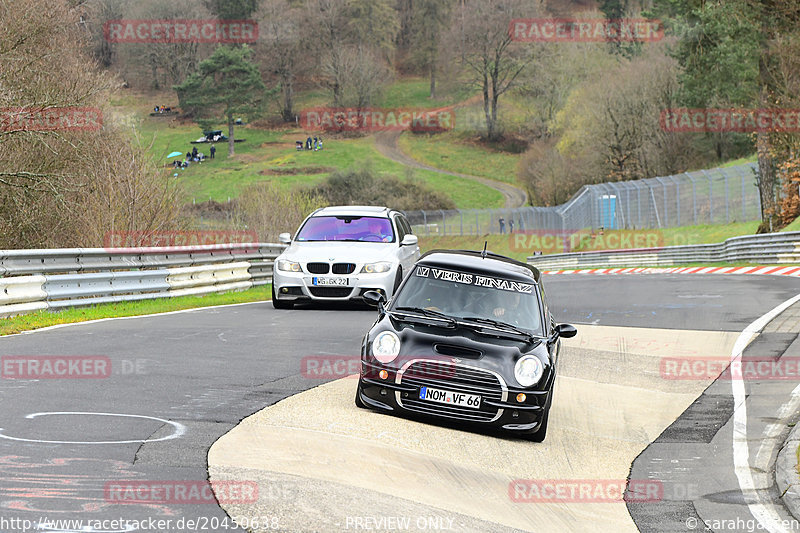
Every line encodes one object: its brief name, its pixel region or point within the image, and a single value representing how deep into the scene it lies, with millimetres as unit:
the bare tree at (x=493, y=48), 130625
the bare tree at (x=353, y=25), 145875
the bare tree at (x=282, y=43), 143125
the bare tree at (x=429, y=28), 150375
